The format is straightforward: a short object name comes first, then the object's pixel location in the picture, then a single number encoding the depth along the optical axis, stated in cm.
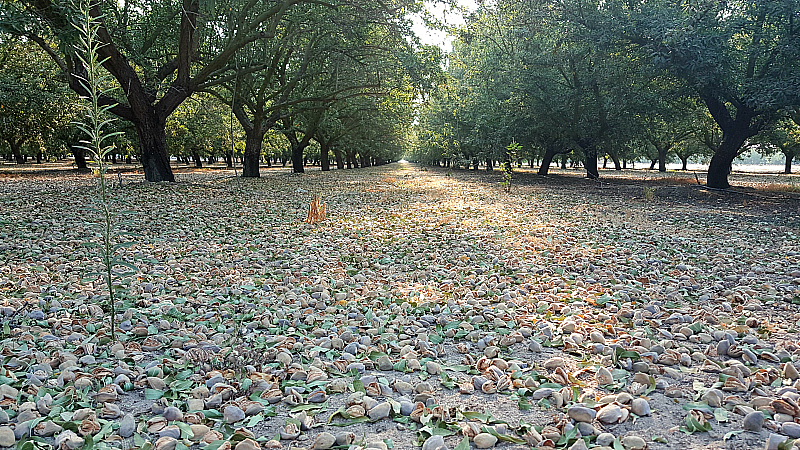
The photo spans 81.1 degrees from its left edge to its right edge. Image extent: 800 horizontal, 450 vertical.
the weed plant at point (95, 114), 327
